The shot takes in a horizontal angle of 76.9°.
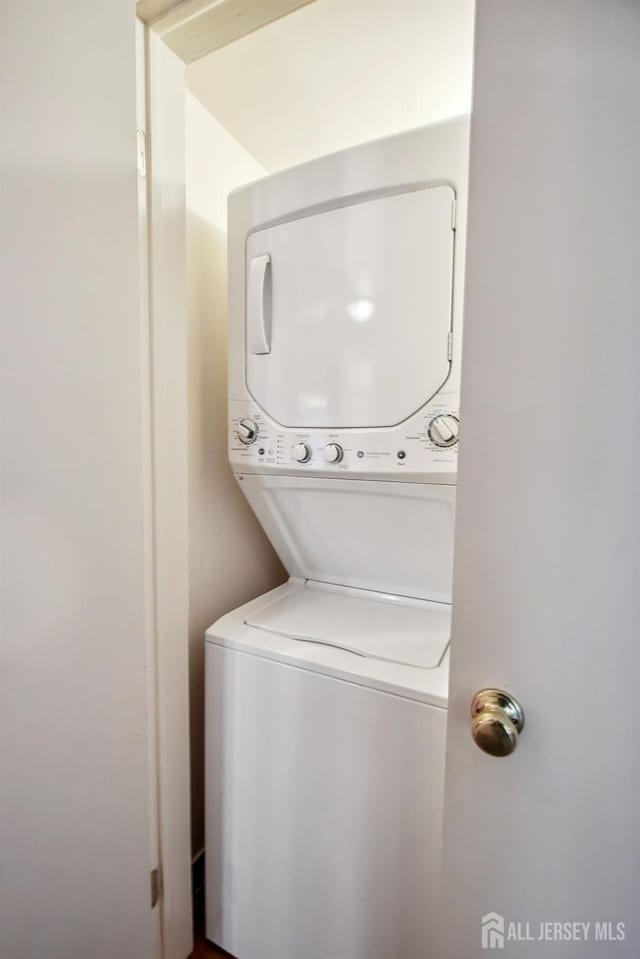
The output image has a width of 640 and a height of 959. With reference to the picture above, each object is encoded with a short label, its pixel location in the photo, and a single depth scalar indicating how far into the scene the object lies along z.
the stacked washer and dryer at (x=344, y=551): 0.92
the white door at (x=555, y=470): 0.49
